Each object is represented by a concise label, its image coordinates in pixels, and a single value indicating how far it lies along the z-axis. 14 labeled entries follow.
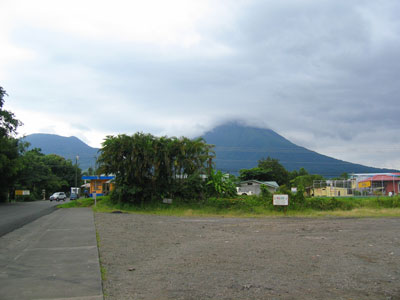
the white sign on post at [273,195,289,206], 26.23
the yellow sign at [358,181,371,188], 49.11
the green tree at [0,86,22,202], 41.44
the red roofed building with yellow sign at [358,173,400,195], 49.66
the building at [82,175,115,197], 61.36
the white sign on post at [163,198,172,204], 31.17
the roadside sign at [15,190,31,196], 70.06
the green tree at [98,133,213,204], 31.38
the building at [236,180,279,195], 64.57
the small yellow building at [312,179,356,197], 50.12
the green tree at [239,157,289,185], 89.53
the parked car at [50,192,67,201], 63.69
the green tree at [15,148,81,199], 62.44
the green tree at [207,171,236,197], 31.67
